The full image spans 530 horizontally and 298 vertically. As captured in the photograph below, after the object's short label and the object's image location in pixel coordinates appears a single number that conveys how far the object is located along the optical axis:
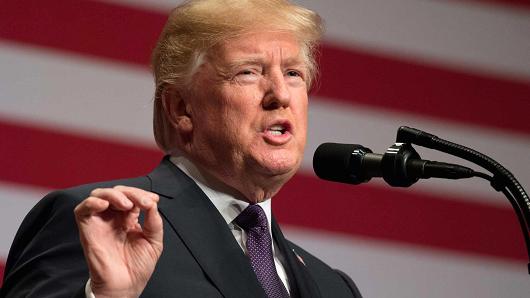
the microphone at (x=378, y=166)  3.32
